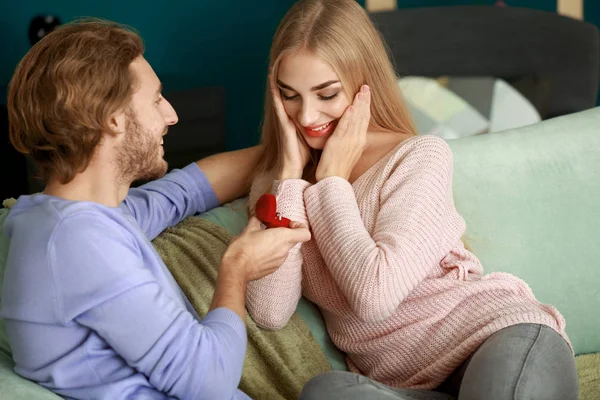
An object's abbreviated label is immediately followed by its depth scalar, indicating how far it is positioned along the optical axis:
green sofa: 2.04
